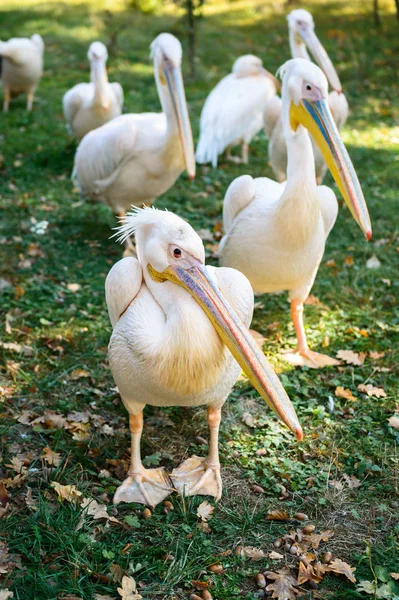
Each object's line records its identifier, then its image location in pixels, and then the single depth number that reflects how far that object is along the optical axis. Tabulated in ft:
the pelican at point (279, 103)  18.10
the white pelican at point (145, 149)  16.03
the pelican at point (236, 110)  22.88
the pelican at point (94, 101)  21.24
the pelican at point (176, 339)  8.65
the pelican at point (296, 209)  11.69
